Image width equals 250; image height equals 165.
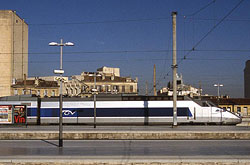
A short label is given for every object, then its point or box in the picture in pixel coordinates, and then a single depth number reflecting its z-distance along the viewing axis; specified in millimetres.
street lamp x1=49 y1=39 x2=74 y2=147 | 17473
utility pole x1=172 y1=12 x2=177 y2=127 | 25875
